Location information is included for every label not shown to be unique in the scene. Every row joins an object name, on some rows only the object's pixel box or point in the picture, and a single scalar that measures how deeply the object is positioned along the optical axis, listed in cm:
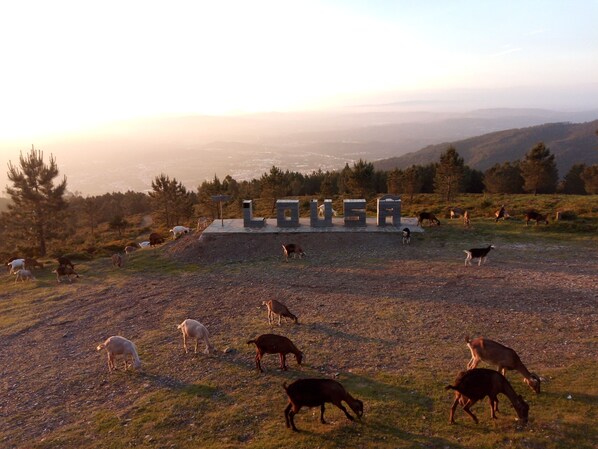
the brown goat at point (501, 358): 891
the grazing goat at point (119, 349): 1127
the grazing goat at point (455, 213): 3027
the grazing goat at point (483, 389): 773
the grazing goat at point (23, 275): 2294
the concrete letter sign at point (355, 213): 2608
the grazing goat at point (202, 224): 2869
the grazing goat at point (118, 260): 2388
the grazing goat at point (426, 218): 2656
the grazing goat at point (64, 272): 2214
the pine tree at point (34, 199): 3130
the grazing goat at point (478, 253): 1941
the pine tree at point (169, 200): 4381
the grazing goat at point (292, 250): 2236
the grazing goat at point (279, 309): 1365
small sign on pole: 2663
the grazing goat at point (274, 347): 1048
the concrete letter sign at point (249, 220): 2667
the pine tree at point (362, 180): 4119
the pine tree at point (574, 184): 6362
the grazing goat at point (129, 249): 2864
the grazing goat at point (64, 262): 2314
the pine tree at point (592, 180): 5190
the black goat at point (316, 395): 784
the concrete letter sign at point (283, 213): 2666
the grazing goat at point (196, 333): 1200
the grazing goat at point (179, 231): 3030
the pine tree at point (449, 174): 4216
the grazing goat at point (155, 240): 2995
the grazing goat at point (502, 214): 2795
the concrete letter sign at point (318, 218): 2645
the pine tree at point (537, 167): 4848
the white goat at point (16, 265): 2419
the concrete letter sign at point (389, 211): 2664
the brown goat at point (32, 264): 2499
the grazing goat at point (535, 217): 2573
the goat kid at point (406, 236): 2333
